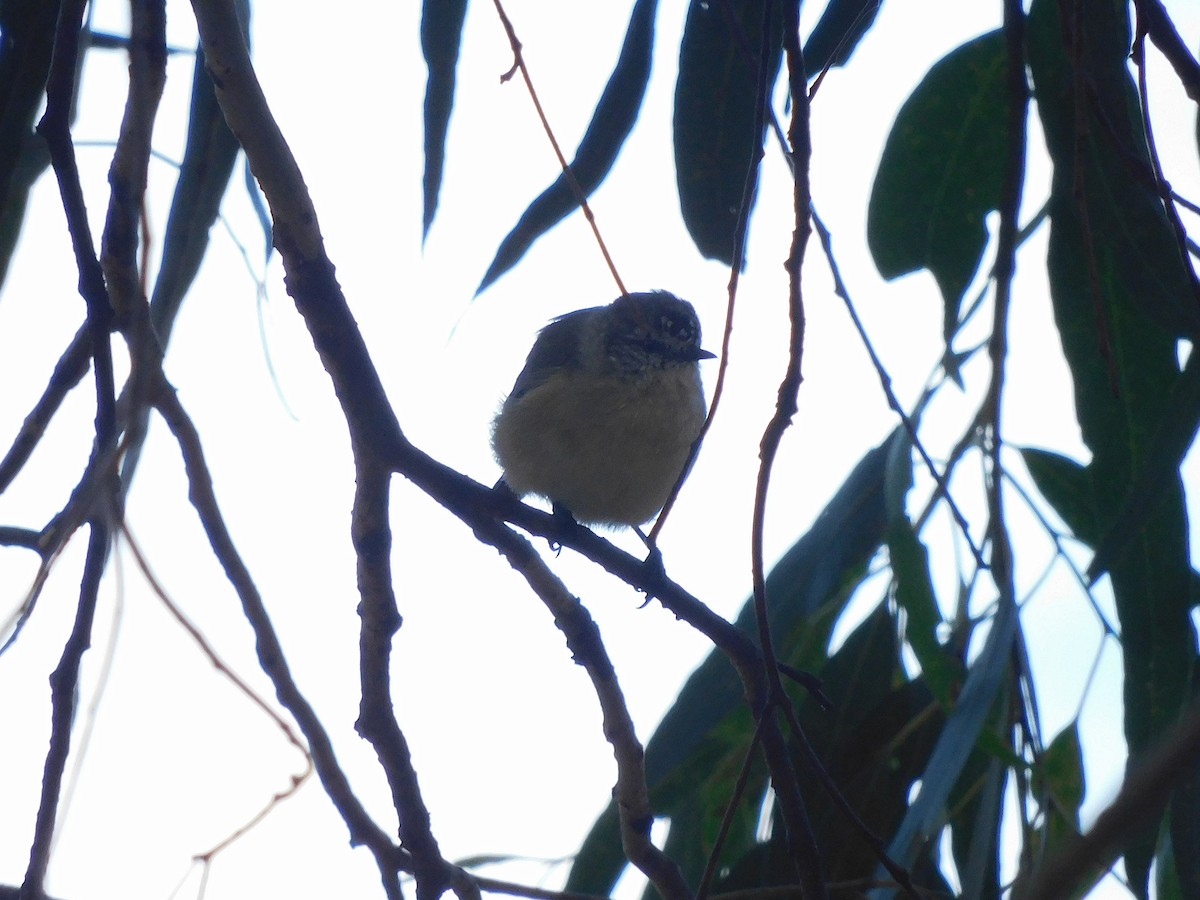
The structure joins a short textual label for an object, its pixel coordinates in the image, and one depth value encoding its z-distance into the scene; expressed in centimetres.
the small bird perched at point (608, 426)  665
